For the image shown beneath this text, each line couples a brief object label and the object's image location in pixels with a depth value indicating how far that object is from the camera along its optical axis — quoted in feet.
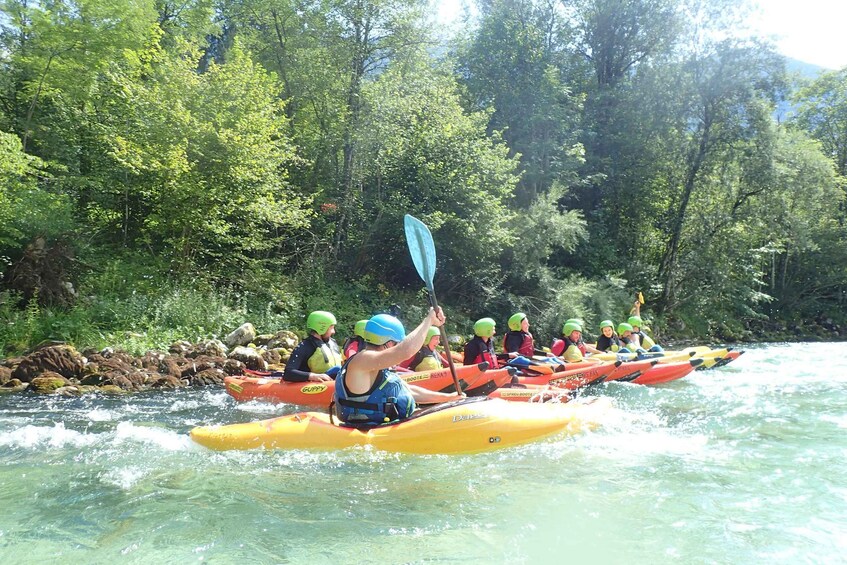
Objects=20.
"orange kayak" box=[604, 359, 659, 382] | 29.09
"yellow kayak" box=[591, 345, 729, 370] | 32.73
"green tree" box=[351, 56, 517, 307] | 46.16
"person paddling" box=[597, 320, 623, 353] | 34.96
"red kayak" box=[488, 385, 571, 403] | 22.61
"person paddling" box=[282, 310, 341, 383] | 23.98
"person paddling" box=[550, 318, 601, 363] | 30.30
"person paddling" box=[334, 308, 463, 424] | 14.39
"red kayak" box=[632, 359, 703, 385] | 30.07
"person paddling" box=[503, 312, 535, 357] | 30.48
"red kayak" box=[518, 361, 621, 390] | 27.04
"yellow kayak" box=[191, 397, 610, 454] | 15.43
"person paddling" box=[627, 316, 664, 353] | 38.17
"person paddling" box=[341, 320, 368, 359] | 25.37
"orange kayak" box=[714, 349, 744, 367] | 34.32
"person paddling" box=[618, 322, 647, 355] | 36.99
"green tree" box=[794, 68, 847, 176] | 83.92
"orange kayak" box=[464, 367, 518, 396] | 24.77
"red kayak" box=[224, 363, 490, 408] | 23.54
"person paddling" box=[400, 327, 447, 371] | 25.88
